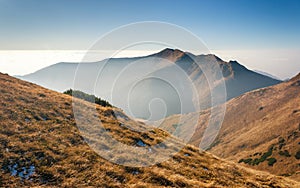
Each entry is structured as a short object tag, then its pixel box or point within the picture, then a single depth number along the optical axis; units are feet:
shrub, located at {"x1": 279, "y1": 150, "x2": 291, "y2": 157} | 325.21
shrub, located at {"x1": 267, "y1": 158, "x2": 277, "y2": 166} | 321.26
